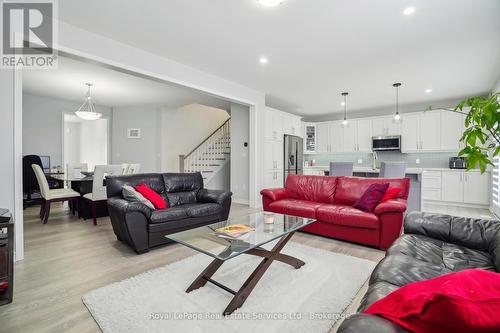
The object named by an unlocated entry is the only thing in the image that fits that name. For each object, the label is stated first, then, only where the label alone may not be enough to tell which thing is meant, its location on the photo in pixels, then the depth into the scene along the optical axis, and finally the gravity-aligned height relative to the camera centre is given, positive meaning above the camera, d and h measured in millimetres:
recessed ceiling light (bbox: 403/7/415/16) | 2618 +1688
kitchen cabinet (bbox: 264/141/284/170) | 6094 +304
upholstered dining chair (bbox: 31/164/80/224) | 4176 -498
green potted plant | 1060 +198
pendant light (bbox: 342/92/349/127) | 5906 +1768
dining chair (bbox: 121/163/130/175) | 5879 -25
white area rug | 1659 -1054
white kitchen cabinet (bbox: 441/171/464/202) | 5934 -503
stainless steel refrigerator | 6753 +338
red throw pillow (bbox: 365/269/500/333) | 635 -402
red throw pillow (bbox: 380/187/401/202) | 3306 -379
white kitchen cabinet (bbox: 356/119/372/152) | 7445 +968
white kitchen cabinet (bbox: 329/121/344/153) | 8039 +965
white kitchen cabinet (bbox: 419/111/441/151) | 6398 +935
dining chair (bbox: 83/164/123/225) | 4238 -365
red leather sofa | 3033 -591
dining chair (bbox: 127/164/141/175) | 5887 -38
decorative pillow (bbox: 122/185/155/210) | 3144 -375
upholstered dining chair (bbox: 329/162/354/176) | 5078 -59
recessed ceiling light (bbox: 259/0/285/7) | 2274 +1537
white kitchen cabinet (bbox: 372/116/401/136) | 6977 +1156
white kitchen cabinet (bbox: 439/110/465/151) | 6121 +912
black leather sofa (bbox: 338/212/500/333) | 1458 -645
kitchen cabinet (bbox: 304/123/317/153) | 8406 +993
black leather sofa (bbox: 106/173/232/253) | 2883 -573
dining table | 4574 -642
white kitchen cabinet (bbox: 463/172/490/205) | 5629 -521
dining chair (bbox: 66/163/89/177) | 5789 -44
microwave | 6859 +666
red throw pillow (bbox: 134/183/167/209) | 3389 -407
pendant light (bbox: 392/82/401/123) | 5145 +1723
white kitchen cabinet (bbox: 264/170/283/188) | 6121 -316
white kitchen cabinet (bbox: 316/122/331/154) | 8312 +984
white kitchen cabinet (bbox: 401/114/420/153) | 6672 +922
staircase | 7361 +337
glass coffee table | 1804 -605
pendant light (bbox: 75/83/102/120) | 5721 +1759
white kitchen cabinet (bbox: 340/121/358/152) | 7723 +909
